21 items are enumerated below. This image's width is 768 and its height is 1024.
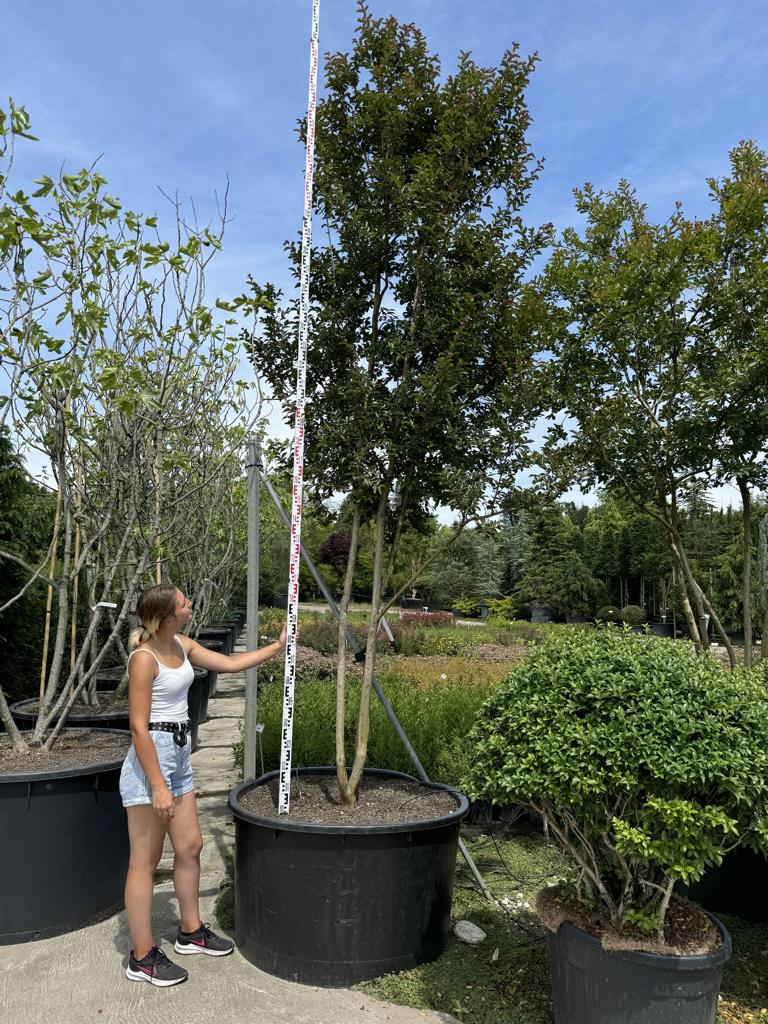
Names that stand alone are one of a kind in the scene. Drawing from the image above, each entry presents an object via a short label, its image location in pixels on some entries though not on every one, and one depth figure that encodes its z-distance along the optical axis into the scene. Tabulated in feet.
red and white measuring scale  10.93
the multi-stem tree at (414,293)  12.54
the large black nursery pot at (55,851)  11.07
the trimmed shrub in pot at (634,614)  97.86
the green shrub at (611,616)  95.34
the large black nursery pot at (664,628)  94.89
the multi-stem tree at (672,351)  19.33
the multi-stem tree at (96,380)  13.07
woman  10.01
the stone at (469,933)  11.34
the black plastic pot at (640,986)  7.87
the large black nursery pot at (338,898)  10.07
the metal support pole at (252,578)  14.12
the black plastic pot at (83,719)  16.21
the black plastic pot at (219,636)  40.68
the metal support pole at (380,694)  13.00
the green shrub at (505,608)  107.00
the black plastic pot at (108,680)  23.90
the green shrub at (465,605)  118.25
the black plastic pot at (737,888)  12.68
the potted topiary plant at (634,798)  7.99
